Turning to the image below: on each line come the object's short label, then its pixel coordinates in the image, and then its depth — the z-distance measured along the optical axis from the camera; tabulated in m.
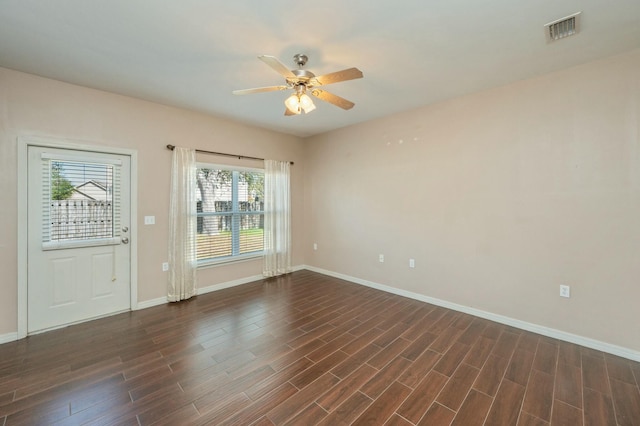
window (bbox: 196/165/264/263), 4.25
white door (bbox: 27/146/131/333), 2.88
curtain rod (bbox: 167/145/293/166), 3.78
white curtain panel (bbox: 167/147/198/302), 3.80
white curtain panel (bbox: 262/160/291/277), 4.96
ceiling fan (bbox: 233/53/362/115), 2.07
